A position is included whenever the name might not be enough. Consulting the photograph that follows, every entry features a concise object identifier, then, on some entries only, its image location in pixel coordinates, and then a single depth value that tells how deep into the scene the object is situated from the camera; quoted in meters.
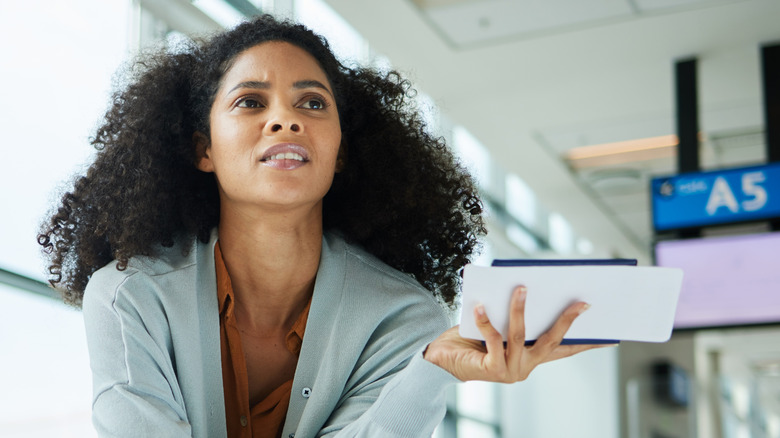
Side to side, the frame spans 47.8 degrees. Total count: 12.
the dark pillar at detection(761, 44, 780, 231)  5.12
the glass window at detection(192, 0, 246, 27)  4.42
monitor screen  5.14
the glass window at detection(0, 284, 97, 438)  3.17
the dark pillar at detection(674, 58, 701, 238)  5.42
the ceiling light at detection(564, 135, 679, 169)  7.66
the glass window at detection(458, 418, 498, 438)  9.36
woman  1.71
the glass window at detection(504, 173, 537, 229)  10.24
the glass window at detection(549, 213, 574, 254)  11.87
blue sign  5.00
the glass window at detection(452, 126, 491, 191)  7.91
